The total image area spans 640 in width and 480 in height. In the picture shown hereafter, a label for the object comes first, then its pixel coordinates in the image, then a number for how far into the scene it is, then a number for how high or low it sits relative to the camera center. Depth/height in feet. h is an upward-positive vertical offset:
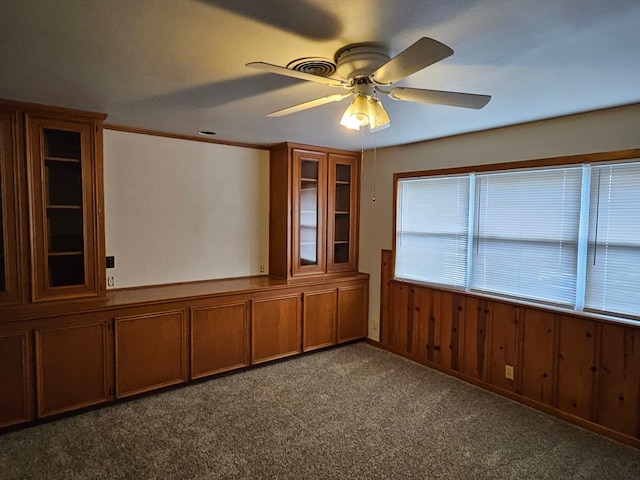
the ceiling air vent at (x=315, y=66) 6.13 +2.53
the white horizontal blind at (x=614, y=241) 8.71 -0.47
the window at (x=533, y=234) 8.95 -0.38
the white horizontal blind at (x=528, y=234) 9.82 -0.38
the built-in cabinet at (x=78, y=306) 8.96 -2.47
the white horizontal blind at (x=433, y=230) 12.31 -0.36
